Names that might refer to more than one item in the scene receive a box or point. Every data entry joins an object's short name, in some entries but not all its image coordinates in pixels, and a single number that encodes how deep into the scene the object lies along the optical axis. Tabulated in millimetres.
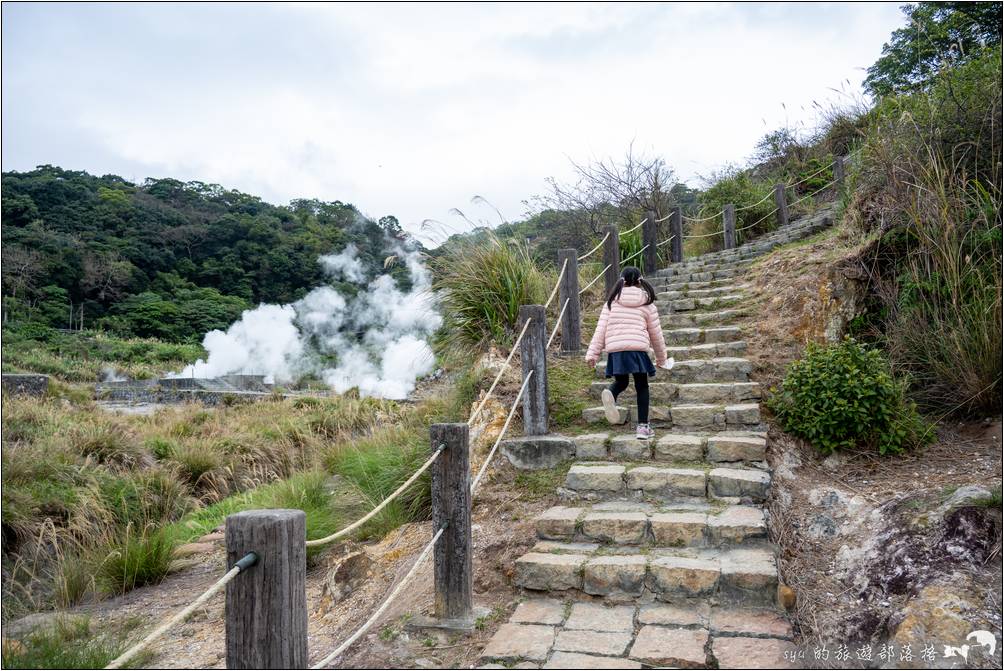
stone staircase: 2900
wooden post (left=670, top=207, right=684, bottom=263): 10242
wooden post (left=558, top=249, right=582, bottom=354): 6441
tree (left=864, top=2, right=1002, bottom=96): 11062
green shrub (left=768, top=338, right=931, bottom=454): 4371
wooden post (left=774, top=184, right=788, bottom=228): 11820
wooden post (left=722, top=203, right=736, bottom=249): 10820
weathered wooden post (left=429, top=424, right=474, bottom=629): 3264
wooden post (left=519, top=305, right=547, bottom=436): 5035
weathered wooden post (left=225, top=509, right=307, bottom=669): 1845
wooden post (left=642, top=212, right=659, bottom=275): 9211
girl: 4863
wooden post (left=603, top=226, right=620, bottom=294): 7711
